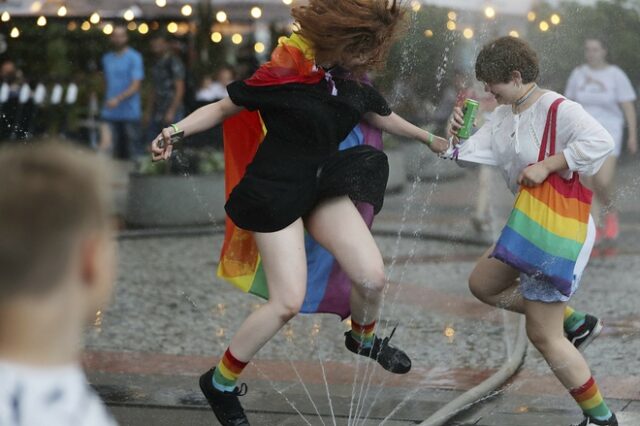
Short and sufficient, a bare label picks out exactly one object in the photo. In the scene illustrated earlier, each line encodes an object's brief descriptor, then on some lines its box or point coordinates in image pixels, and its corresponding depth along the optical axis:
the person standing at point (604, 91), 8.45
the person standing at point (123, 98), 12.10
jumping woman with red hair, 4.17
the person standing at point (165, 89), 12.85
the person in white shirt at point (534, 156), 4.06
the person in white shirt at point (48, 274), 1.76
